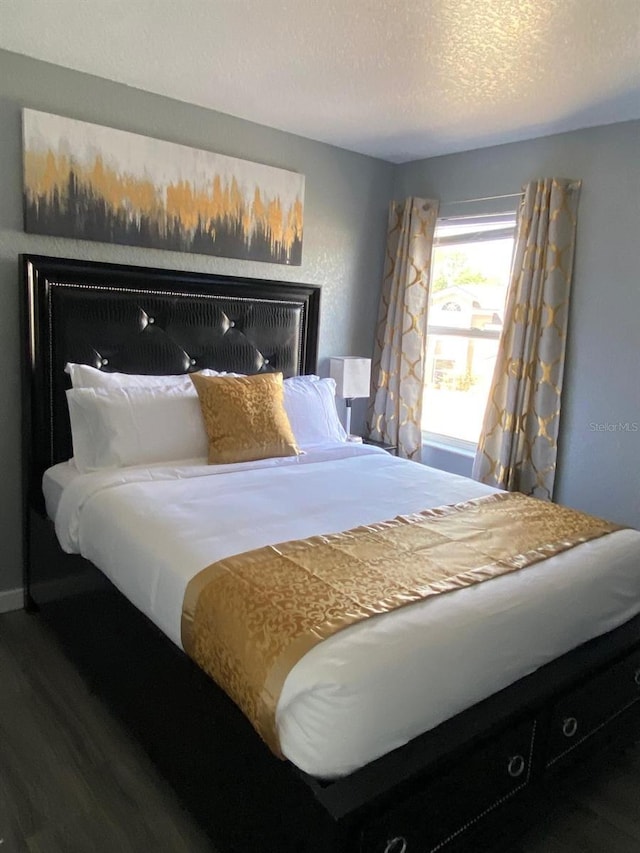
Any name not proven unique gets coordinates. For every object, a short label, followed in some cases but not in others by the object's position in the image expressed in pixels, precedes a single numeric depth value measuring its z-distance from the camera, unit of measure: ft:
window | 12.32
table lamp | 12.28
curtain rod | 11.39
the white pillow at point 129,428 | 8.61
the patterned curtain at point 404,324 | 12.76
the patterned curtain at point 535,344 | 10.52
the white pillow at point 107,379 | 9.06
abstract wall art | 9.02
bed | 4.53
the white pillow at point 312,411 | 10.53
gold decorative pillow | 9.13
